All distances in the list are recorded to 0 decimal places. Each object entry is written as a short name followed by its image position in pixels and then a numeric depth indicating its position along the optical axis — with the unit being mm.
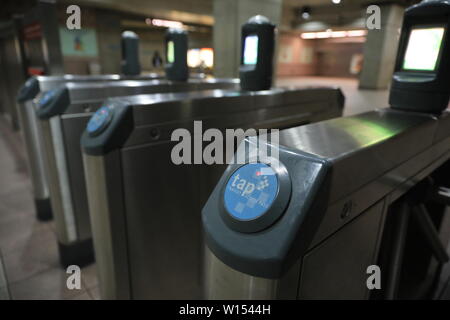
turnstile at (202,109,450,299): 444
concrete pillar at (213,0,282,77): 3893
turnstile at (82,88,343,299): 1003
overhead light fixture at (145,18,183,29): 8227
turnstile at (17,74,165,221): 2092
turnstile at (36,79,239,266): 1500
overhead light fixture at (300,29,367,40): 10420
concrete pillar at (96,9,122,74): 7112
